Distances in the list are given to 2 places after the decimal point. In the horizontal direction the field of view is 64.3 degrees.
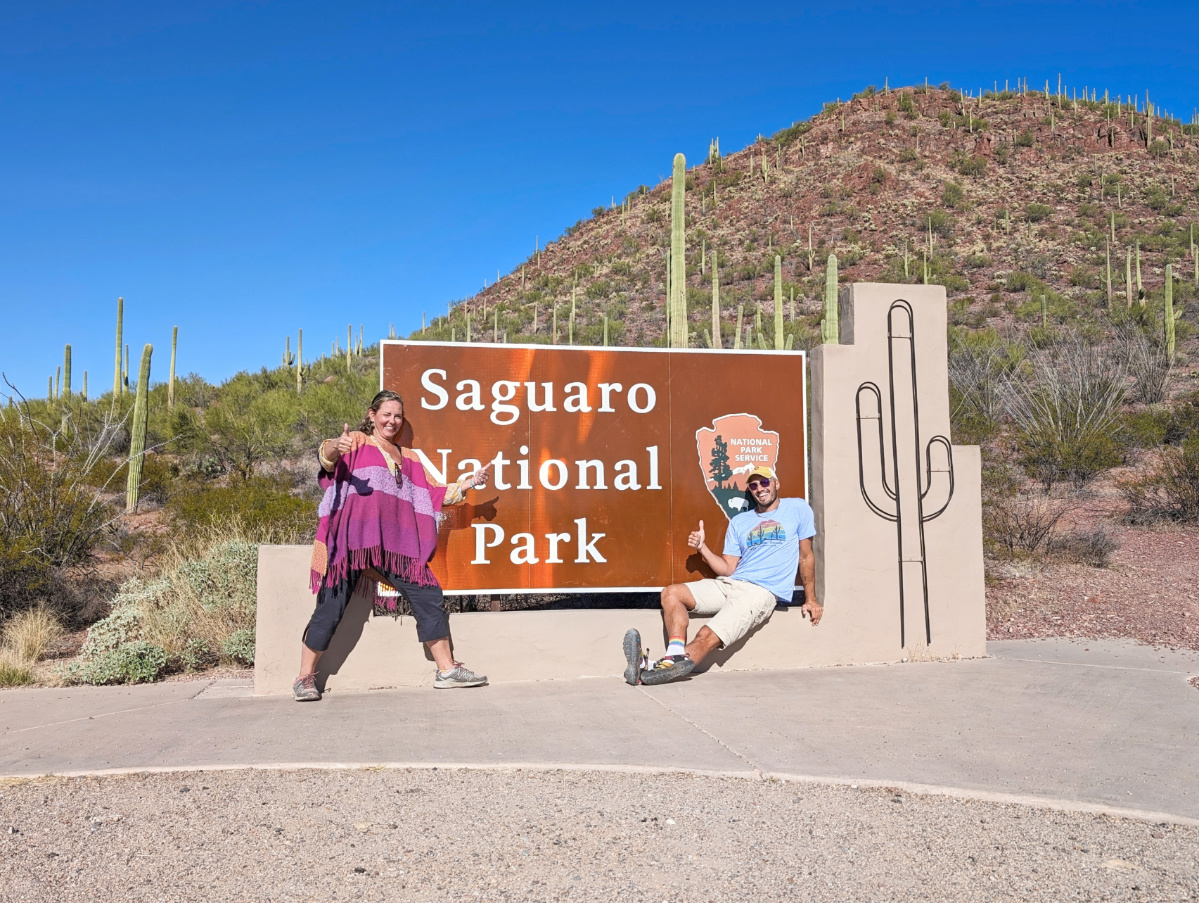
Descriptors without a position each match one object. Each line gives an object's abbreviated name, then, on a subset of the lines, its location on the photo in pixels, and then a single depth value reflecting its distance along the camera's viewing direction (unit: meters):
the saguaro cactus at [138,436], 17.29
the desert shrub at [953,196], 47.44
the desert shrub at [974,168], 50.31
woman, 6.11
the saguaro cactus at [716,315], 19.72
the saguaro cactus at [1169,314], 24.52
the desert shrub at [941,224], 44.88
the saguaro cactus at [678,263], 13.96
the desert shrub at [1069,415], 17.34
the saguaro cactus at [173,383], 25.42
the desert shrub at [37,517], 9.84
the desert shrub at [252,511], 11.47
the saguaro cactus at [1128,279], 31.75
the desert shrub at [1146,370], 22.47
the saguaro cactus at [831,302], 12.73
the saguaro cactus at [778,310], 15.78
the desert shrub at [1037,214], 44.91
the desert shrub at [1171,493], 13.90
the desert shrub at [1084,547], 11.34
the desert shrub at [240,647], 8.00
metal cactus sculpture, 7.28
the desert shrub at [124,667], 7.30
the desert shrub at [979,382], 17.97
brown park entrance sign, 6.87
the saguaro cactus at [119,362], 25.98
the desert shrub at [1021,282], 37.09
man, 6.54
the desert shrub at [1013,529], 11.68
